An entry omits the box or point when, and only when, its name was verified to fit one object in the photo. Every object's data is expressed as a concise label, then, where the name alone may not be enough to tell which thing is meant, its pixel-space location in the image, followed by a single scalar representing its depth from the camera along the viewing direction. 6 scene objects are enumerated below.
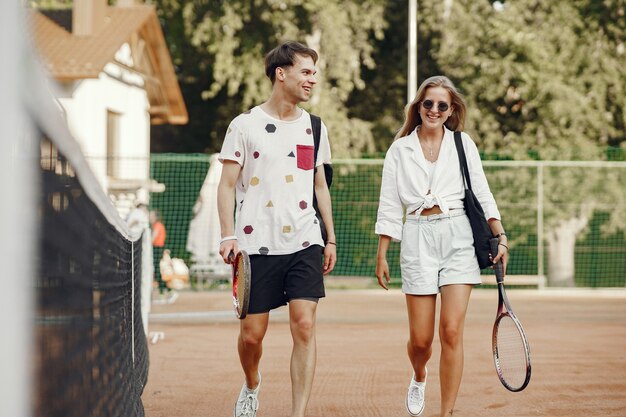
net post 1.78
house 23.70
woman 6.38
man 6.16
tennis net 2.89
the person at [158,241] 22.66
